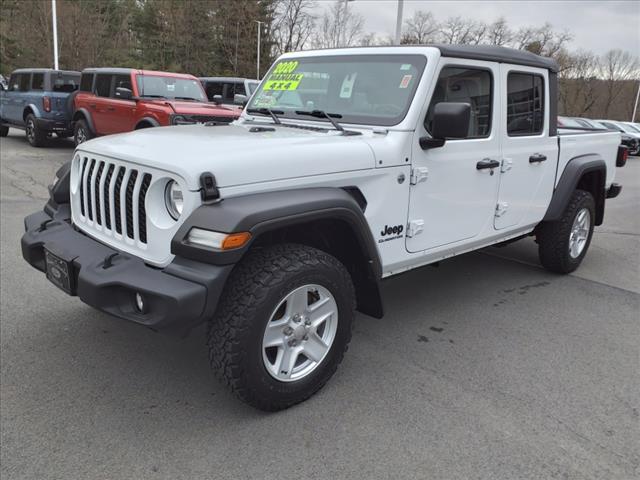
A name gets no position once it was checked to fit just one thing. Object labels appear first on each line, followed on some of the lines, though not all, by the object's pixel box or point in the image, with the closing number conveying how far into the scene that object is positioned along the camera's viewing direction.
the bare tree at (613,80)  53.91
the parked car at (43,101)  12.78
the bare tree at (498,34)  41.15
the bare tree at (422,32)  38.09
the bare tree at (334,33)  36.53
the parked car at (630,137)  22.27
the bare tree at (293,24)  40.50
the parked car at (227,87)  14.09
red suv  9.52
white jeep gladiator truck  2.42
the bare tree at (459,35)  38.40
